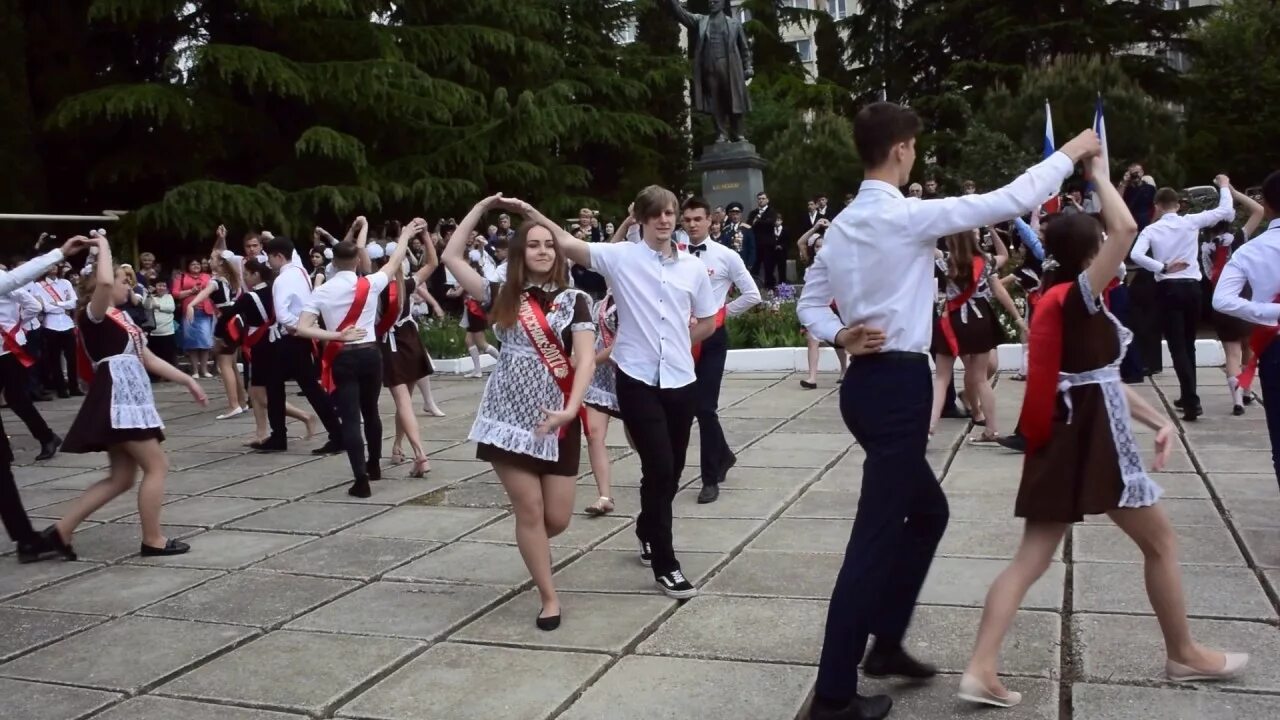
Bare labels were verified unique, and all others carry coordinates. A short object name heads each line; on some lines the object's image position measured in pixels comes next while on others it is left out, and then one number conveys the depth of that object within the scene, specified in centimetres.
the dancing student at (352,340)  778
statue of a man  2089
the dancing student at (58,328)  1524
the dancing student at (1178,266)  956
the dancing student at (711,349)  721
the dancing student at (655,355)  518
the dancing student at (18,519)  617
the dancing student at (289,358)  947
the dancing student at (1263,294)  538
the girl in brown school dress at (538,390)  475
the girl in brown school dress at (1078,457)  366
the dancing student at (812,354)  1178
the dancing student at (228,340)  1052
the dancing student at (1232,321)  691
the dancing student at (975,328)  854
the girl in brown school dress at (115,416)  617
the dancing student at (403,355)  836
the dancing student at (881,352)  351
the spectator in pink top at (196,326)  1745
